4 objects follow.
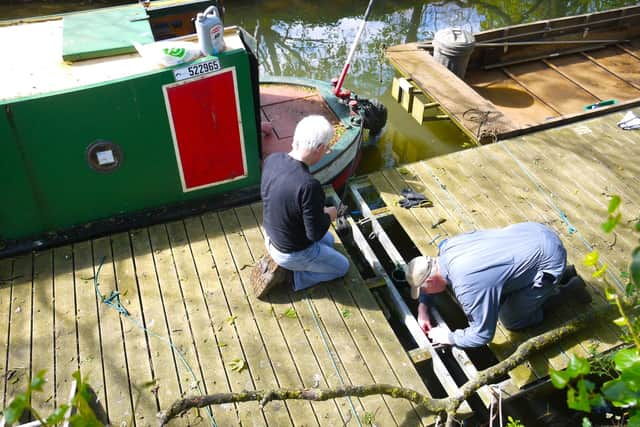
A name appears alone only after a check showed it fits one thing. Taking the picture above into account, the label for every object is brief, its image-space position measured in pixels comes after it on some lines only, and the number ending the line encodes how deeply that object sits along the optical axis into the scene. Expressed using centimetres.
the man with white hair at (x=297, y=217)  383
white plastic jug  451
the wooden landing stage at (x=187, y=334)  396
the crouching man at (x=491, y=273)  391
